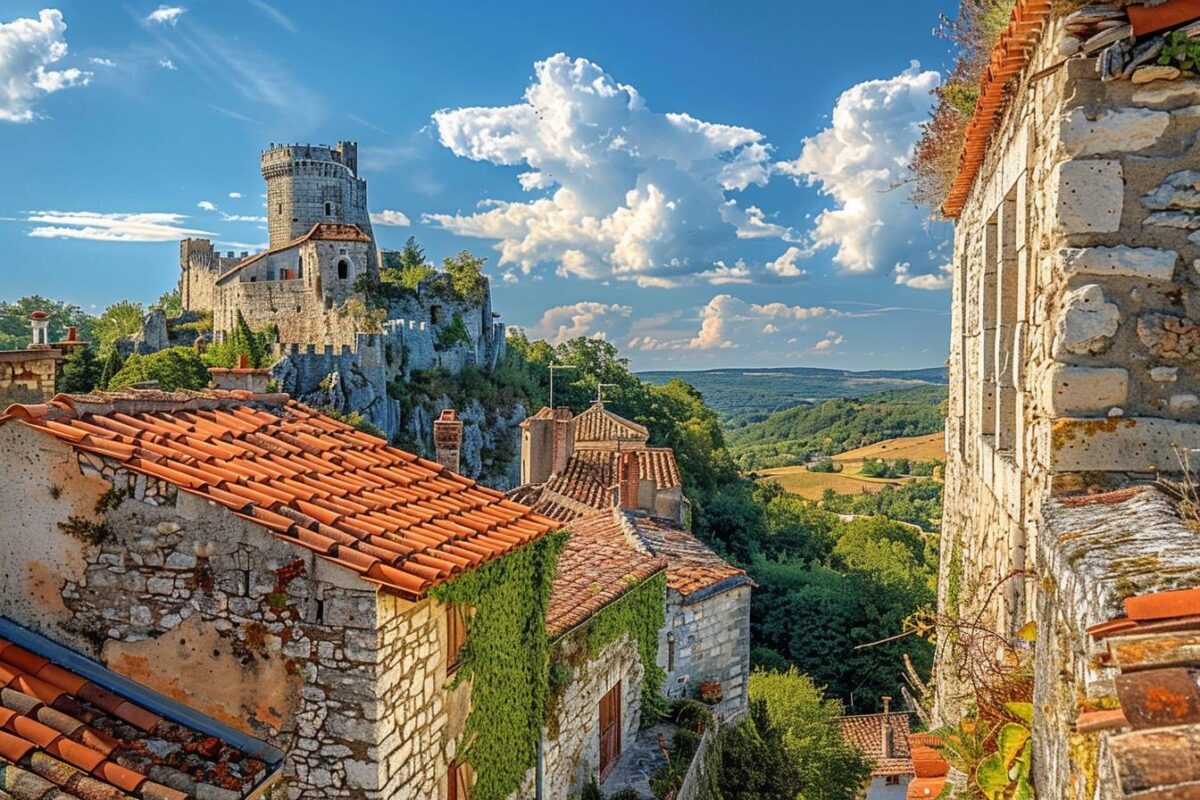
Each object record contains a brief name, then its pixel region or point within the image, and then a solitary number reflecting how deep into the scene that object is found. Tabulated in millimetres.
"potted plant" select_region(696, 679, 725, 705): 11898
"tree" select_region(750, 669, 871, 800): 17608
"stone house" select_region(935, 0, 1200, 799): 2828
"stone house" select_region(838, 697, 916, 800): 25766
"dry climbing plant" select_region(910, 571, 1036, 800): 3473
